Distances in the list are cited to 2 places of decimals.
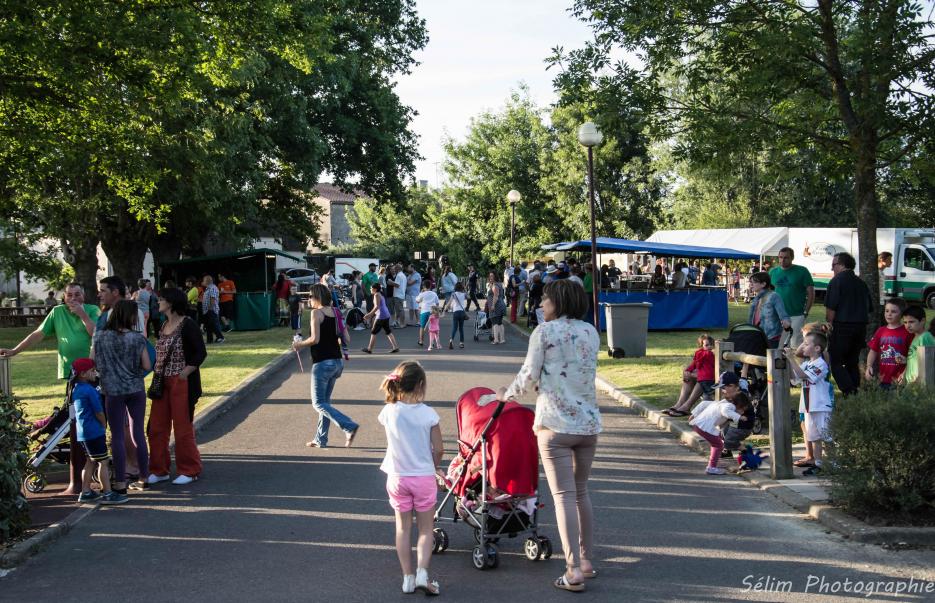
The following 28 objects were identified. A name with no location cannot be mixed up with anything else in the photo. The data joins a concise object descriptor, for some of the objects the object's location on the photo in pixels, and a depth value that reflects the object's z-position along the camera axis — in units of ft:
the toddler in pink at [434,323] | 69.56
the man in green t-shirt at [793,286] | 42.78
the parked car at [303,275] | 174.43
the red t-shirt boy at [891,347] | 30.35
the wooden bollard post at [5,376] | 28.04
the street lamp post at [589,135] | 56.03
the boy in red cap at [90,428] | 25.04
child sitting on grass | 36.94
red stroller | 19.22
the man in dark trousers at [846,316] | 35.86
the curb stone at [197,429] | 20.15
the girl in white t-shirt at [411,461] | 17.56
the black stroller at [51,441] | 25.81
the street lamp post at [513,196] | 111.96
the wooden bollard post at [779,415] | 26.53
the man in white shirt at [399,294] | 90.38
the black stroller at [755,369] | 34.99
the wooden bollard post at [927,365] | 25.99
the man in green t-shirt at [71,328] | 27.73
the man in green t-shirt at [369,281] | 92.43
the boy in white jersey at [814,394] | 27.58
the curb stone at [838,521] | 20.31
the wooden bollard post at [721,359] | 34.24
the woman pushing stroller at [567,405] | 17.74
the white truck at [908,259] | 112.06
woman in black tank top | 32.99
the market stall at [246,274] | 93.25
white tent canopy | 134.92
